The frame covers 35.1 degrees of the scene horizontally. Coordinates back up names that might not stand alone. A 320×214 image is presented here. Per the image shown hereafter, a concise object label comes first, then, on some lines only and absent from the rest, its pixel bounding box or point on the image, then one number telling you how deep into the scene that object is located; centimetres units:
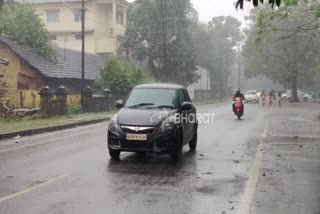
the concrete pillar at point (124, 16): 5979
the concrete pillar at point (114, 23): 5538
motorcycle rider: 2805
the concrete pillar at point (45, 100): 2659
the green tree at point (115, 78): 3609
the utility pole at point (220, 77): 8538
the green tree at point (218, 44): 8081
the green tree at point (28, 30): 3709
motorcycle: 2755
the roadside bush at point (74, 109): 3119
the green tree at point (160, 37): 5278
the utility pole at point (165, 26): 4496
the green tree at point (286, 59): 6575
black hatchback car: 1062
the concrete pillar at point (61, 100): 2755
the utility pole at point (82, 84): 3245
